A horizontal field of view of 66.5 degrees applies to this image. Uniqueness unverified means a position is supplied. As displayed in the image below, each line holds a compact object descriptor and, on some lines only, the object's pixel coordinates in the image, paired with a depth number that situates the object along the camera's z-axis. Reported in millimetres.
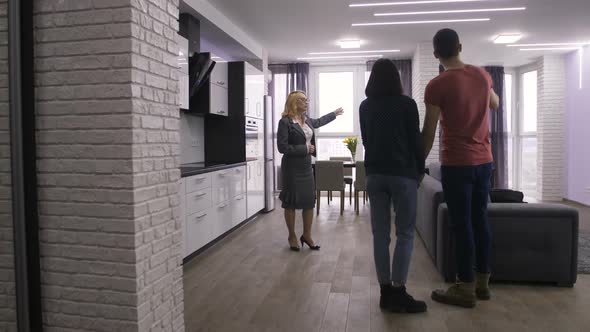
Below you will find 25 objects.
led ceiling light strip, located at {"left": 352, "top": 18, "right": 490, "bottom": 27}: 5633
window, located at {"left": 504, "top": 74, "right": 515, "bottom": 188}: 9156
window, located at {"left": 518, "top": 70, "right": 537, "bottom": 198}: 8922
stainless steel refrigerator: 6348
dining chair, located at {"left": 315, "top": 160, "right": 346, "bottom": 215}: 6098
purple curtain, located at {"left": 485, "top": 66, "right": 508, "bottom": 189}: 8812
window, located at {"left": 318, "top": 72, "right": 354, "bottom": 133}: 9023
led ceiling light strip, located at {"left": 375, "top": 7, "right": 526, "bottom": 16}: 5184
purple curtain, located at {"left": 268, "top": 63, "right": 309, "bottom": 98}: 8703
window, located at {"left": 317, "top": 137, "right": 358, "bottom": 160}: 9094
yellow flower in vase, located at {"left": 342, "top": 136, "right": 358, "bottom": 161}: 6893
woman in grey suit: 3930
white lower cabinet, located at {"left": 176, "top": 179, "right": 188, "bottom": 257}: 3525
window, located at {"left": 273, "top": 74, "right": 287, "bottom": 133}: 8938
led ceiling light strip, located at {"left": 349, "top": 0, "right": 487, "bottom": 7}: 4938
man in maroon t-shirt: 2535
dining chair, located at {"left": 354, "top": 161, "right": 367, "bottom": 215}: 6238
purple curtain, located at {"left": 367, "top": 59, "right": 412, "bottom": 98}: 8359
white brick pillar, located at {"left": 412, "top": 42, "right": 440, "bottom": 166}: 7113
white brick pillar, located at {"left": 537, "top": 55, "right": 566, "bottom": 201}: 7848
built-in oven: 5543
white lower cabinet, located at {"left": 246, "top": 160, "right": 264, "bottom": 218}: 5555
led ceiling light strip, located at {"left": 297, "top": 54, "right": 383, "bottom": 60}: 8109
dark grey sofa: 2963
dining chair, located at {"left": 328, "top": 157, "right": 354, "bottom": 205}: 7691
